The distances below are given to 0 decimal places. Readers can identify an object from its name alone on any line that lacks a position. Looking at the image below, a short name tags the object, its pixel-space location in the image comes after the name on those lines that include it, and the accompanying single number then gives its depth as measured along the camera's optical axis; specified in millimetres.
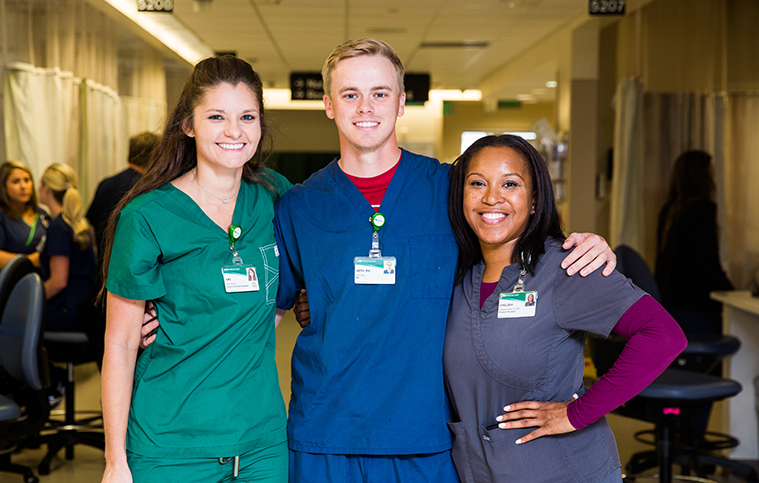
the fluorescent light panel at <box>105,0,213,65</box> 6383
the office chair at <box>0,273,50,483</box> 2977
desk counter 3555
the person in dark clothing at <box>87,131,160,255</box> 3967
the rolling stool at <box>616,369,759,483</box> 2758
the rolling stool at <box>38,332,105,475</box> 3619
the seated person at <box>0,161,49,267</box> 4508
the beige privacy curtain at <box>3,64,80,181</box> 4891
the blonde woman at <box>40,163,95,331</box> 3799
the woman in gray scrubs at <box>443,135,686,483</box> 1488
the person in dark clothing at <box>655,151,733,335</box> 3951
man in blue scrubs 1566
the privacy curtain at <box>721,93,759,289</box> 5648
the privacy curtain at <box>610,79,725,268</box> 5785
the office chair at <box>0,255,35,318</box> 3182
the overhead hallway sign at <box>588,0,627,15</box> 5094
